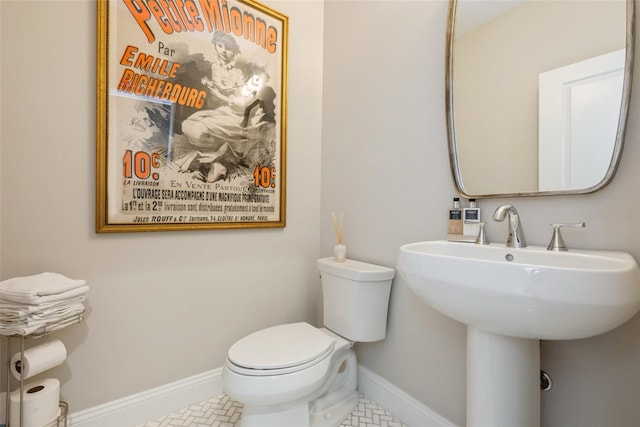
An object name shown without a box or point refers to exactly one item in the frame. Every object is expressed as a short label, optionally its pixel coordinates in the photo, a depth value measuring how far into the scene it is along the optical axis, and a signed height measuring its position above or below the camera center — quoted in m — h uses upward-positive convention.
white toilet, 1.08 -0.58
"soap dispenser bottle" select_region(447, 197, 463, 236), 1.15 -0.03
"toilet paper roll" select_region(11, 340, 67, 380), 1.00 -0.52
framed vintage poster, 1.27 +0.46
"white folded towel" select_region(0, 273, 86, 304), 0.98 -0.27
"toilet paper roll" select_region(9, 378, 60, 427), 1.01 -0.68
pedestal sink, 0.62 -0.20
